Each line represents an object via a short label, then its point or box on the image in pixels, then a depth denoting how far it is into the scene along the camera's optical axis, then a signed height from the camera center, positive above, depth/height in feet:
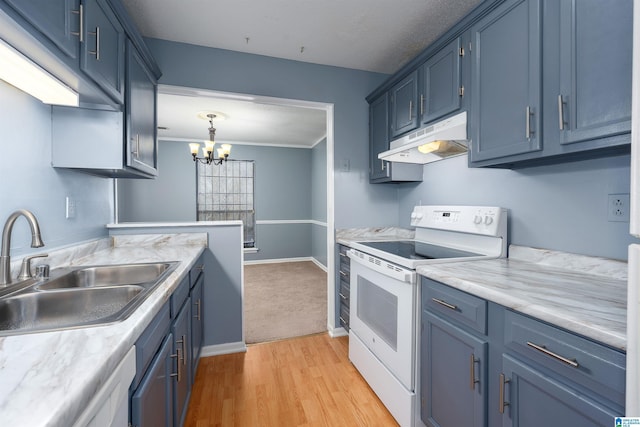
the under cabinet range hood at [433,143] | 5.66 +1.50
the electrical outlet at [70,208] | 5.44 +0.07
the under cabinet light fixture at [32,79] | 3.23 +1.73
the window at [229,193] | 18.80 +1.23
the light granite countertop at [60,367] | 1.54 -1.03
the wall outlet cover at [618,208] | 4.06 +0.06
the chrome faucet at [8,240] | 3.65 -0.36
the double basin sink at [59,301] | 3.51 -1.16
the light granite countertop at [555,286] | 2.75 -0.97
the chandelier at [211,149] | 12.65 +2.77
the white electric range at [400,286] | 5.18 -1.52
